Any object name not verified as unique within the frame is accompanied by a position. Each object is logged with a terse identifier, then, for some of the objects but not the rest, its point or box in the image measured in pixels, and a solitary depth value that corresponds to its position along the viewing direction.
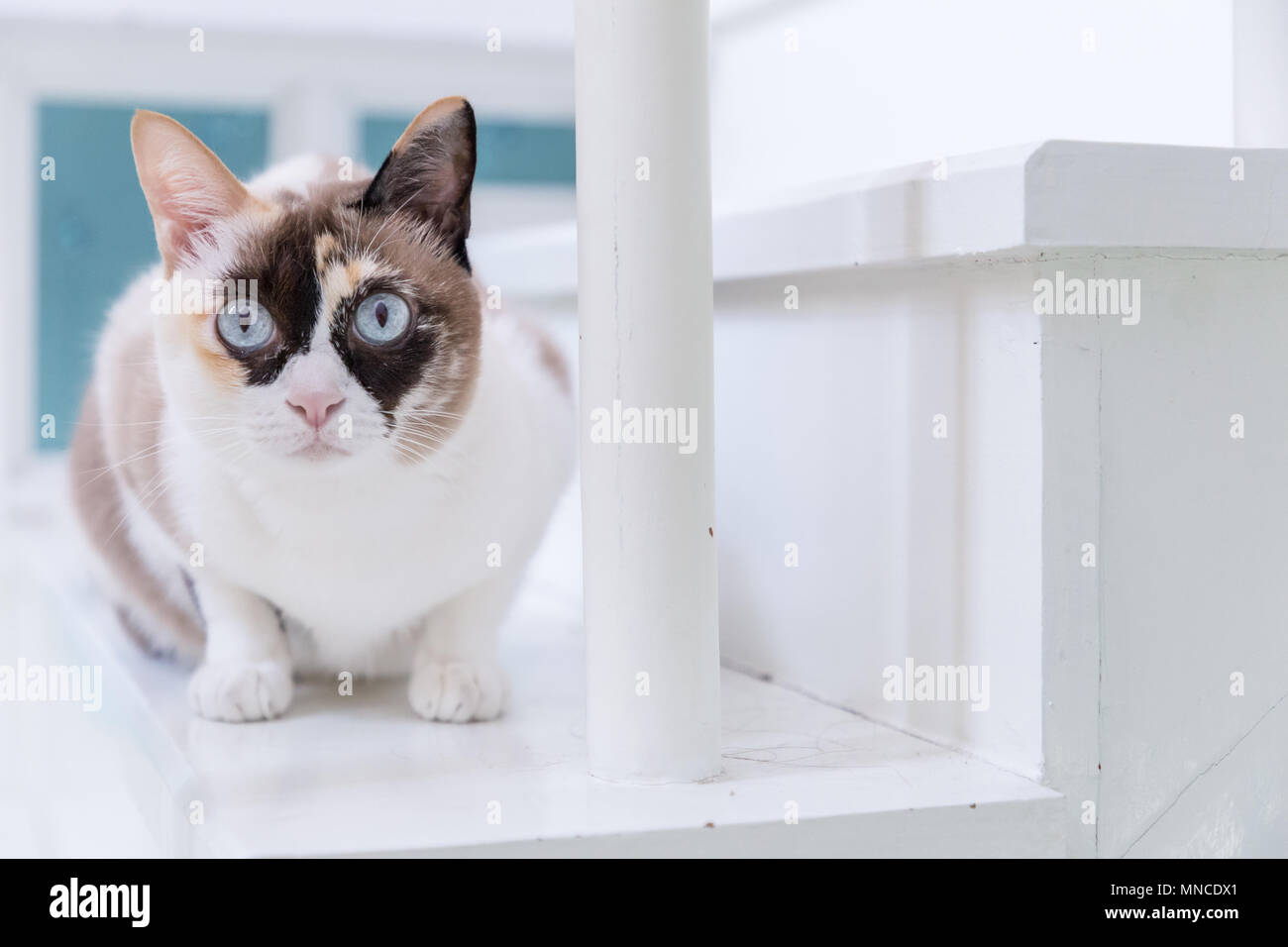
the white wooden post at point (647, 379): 0.88
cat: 0.94
